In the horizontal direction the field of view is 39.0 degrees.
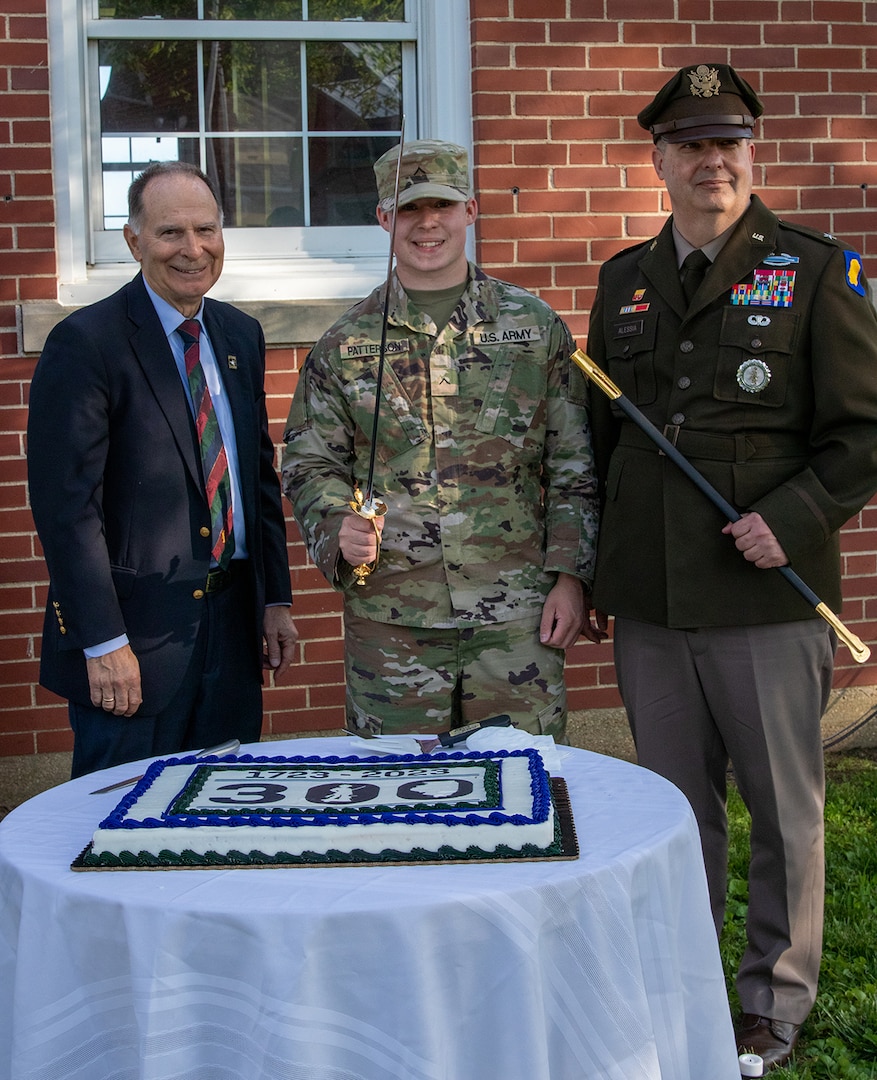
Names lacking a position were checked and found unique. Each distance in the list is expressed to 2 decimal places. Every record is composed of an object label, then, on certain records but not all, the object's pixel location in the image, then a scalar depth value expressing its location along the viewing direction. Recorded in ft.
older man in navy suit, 8.48
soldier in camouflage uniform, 9.22
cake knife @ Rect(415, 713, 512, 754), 7.33
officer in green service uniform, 8.55
